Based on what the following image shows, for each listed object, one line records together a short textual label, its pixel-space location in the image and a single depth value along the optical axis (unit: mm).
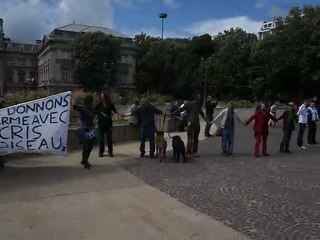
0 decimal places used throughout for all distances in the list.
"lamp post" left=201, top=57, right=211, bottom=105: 44725
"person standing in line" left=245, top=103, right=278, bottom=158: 8633
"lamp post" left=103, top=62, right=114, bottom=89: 56378
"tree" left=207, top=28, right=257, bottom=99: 43056
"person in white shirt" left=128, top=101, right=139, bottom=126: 10427
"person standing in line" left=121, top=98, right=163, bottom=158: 8098
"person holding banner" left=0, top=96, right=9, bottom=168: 6557
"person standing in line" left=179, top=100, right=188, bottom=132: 10245
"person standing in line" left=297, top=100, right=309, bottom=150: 10378
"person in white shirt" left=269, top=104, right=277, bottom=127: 16047
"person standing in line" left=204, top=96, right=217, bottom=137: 13500
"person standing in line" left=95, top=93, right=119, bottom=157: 7996
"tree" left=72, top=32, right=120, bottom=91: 54871
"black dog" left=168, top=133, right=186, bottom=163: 7622
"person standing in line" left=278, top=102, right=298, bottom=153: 9352
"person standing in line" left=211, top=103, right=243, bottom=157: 8539
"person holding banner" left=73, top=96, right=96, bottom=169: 6824
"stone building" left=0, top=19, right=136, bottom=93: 67954
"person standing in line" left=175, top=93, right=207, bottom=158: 8365
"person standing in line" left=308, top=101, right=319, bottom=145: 11052
